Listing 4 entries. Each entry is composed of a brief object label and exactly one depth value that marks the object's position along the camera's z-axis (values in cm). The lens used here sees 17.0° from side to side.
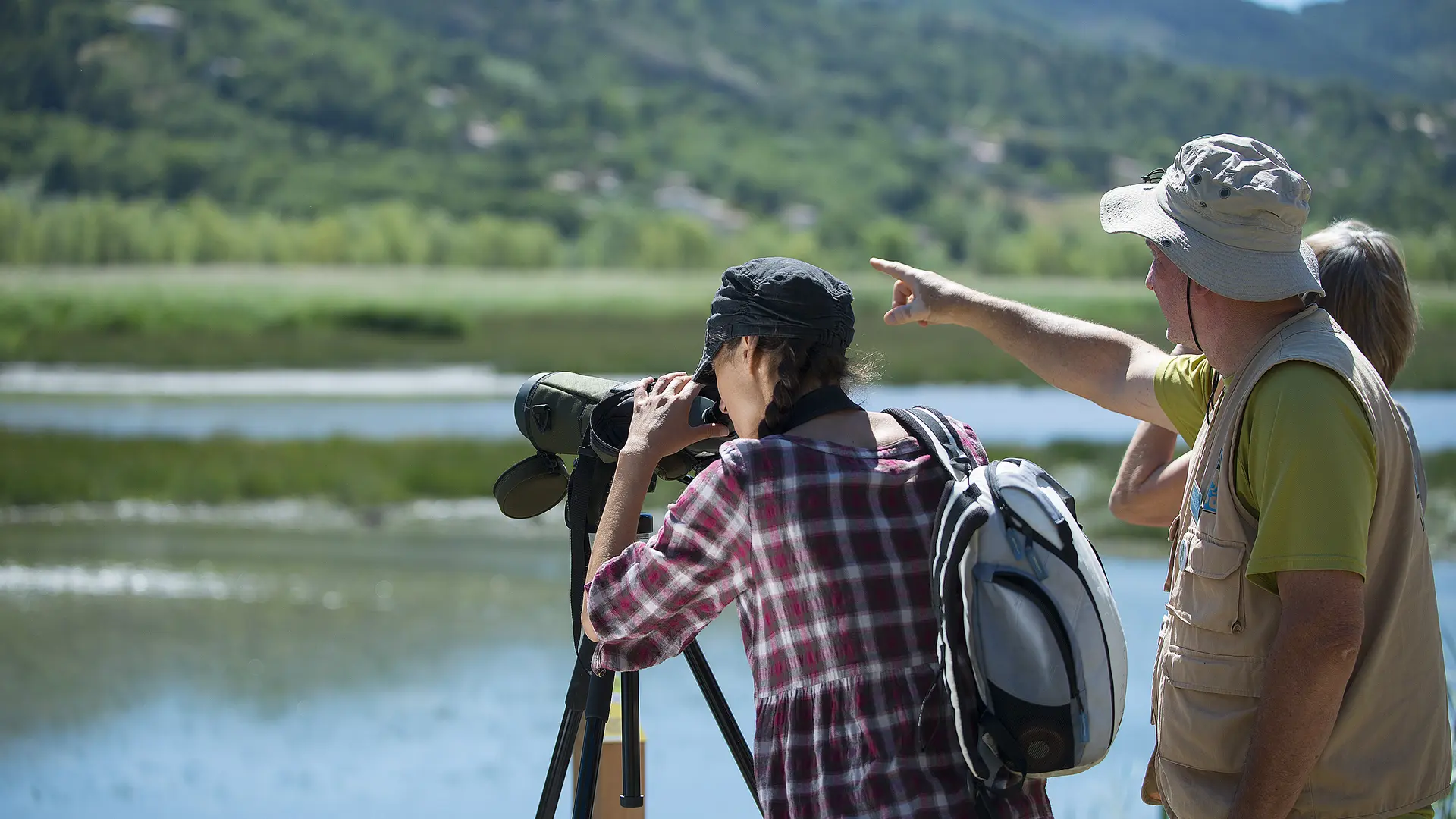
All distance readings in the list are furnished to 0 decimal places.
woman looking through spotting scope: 613
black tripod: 675
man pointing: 615
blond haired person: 670
